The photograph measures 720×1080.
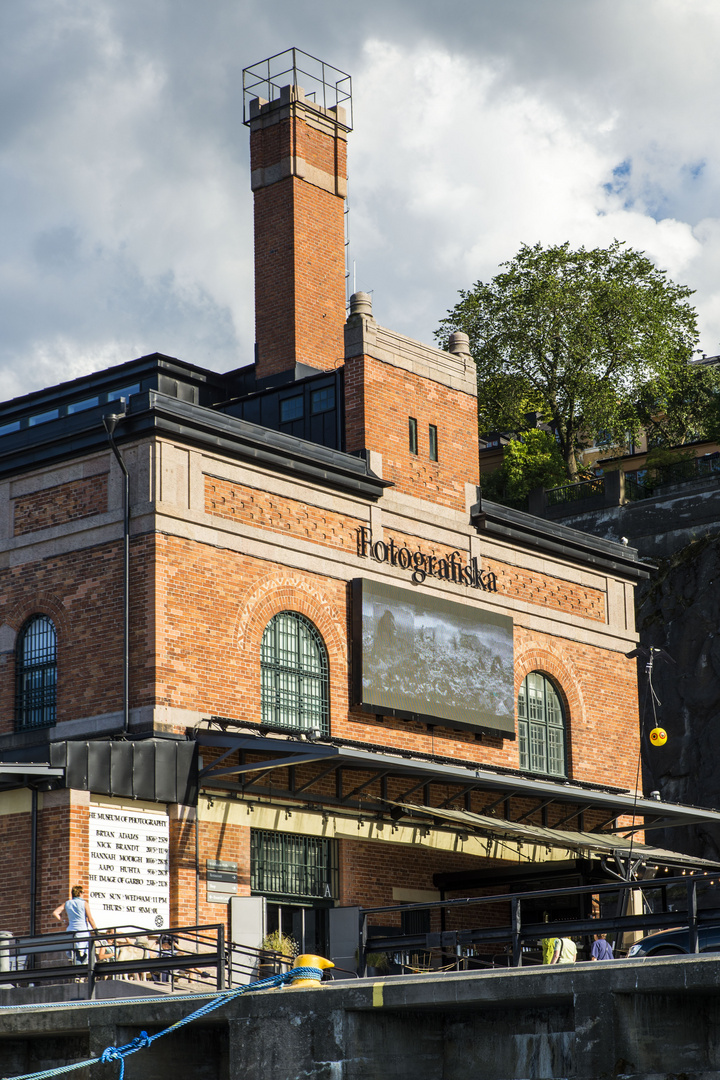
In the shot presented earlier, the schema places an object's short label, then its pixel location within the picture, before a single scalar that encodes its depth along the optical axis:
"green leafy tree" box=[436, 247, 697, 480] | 57.84
